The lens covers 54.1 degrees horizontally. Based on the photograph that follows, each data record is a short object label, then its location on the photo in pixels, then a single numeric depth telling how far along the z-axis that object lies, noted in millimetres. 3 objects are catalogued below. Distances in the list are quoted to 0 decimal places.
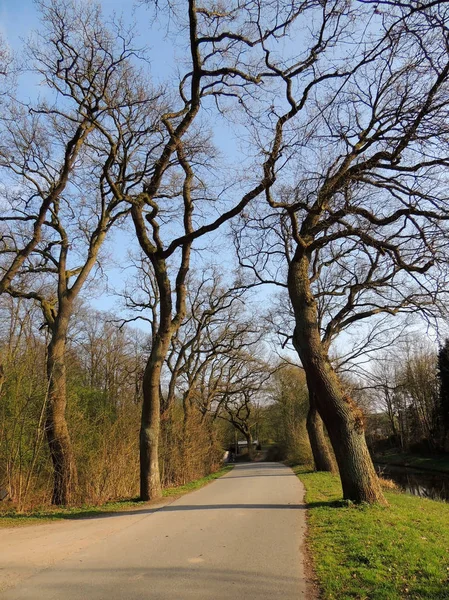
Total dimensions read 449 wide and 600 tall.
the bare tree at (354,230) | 7688
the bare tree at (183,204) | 9723
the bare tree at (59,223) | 11047
